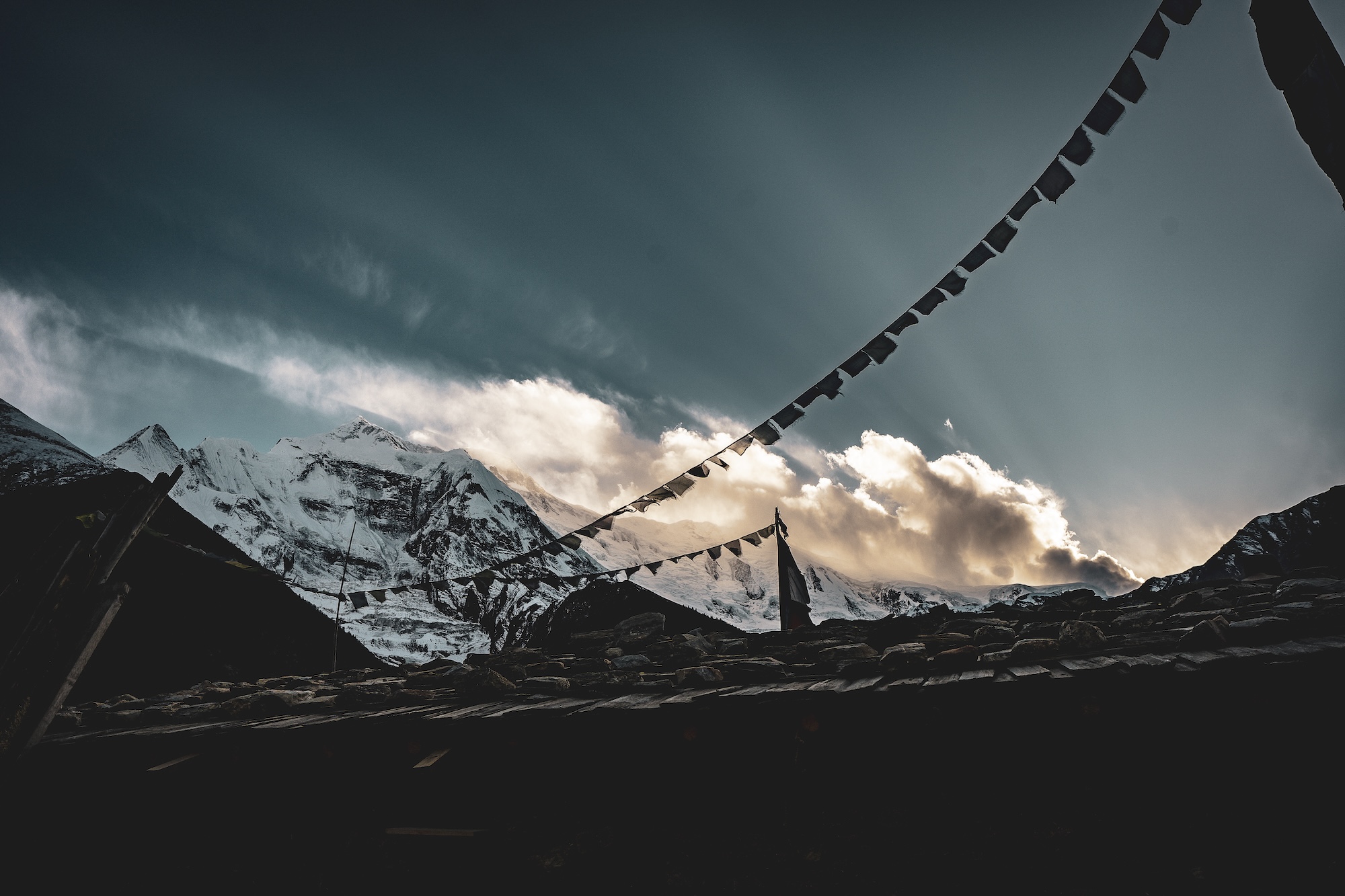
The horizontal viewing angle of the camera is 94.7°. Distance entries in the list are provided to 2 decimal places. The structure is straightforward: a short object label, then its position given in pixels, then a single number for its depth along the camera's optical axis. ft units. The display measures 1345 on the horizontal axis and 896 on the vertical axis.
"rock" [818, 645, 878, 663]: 13.64
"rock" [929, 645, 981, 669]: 11.42
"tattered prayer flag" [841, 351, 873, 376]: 19.47
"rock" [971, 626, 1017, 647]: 13.51
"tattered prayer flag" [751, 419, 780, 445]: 22.03
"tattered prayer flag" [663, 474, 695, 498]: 25.84
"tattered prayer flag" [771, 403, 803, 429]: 21.40
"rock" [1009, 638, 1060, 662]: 11.14
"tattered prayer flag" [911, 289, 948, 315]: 18.70
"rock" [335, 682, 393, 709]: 16.99
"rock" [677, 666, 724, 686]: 13.32
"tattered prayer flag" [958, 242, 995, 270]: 17.90
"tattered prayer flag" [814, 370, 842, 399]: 20.08
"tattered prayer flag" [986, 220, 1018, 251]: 17.30
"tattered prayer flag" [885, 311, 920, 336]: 19.08
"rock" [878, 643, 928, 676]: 11.87
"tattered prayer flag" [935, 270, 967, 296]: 18.44
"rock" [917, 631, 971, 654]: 13.50
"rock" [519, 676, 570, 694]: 14.90
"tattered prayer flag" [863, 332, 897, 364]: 19.42
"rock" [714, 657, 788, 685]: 12.84
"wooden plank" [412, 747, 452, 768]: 12.17
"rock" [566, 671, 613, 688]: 15.03
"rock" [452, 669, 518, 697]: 15.83
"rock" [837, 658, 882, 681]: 11.94
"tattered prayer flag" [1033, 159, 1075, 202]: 15.92
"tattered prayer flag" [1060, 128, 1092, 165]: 15.37
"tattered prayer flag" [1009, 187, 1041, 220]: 16.56
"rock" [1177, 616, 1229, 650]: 9.89
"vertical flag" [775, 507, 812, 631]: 34.45
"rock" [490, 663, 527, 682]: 17.94
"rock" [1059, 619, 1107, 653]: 11.21
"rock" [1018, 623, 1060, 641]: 13.48
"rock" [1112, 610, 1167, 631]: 12.76
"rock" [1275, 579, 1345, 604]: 11.97
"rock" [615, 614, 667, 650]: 22.49
